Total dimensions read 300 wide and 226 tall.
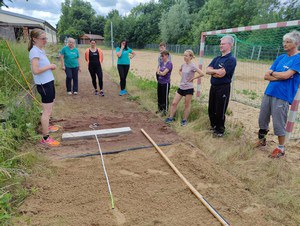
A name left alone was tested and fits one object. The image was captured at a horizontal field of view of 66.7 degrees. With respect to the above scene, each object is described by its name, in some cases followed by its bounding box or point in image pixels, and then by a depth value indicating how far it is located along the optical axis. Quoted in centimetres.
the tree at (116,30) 5251
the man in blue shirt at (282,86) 309
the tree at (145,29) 5214
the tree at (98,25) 6938
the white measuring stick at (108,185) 237
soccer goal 677
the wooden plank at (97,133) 400
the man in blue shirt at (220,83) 374
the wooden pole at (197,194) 219
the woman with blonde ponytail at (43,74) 334
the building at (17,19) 2656
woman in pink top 441
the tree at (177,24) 4203
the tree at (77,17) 6725
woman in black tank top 666
